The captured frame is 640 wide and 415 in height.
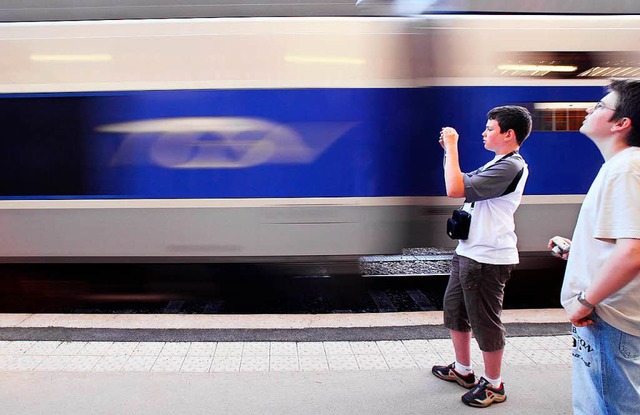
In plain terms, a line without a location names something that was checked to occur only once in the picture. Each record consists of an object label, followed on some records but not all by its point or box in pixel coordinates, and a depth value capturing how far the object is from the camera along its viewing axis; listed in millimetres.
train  4734
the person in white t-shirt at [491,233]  2678
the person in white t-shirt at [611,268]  1651
